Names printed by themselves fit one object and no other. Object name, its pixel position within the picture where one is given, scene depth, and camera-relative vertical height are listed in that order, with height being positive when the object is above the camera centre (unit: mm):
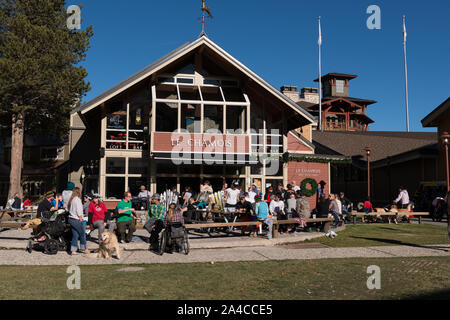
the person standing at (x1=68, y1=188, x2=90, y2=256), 10266 -724
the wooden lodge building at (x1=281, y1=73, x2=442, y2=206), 26781 +1887
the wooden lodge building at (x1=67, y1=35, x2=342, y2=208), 20047 +3080
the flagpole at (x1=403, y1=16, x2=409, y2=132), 53469 +14469
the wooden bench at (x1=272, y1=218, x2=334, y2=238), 12820 -1108
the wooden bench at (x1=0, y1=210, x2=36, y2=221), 16094 -1079
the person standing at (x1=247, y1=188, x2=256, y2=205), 15875 -277
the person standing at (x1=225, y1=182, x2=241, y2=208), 14687 -326
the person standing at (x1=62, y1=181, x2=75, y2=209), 14227 -252
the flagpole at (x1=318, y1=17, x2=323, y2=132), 51447 +18277
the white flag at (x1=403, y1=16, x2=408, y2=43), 53469 +19795
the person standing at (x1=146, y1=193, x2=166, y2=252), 11383 -884
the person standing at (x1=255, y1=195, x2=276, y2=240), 12852 -685
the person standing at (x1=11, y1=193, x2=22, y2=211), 19133 -710
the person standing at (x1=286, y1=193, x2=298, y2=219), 14626 -615
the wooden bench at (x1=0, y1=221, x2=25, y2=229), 11141 -970
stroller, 10422 -1183
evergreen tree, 25859 +7883
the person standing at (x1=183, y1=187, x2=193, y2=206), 17922 -273
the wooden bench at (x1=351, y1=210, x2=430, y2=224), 17775 -1081
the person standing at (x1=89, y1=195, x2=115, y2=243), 10922 -671
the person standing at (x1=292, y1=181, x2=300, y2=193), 18414 +40
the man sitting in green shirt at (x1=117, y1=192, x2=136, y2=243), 11711 -860
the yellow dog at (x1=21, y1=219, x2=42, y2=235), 10678 -925
